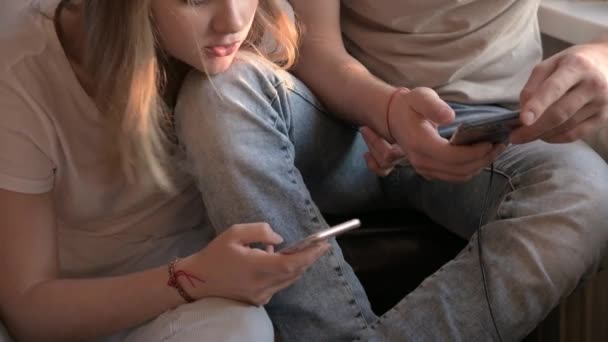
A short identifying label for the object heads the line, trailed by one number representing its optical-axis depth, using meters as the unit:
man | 0.91
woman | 0.84
